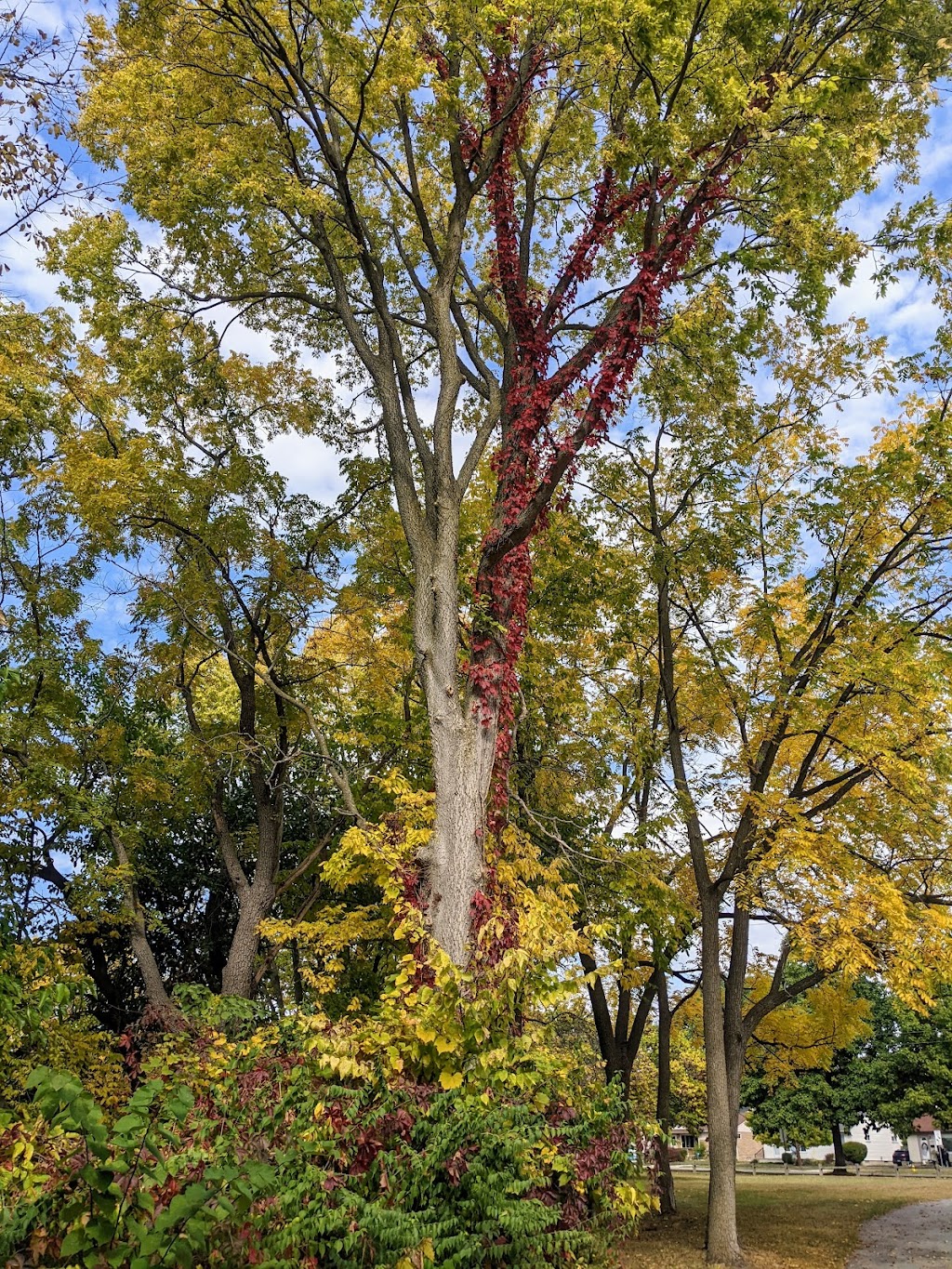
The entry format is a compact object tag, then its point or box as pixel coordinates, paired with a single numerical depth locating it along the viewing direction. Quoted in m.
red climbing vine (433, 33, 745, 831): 7.61
